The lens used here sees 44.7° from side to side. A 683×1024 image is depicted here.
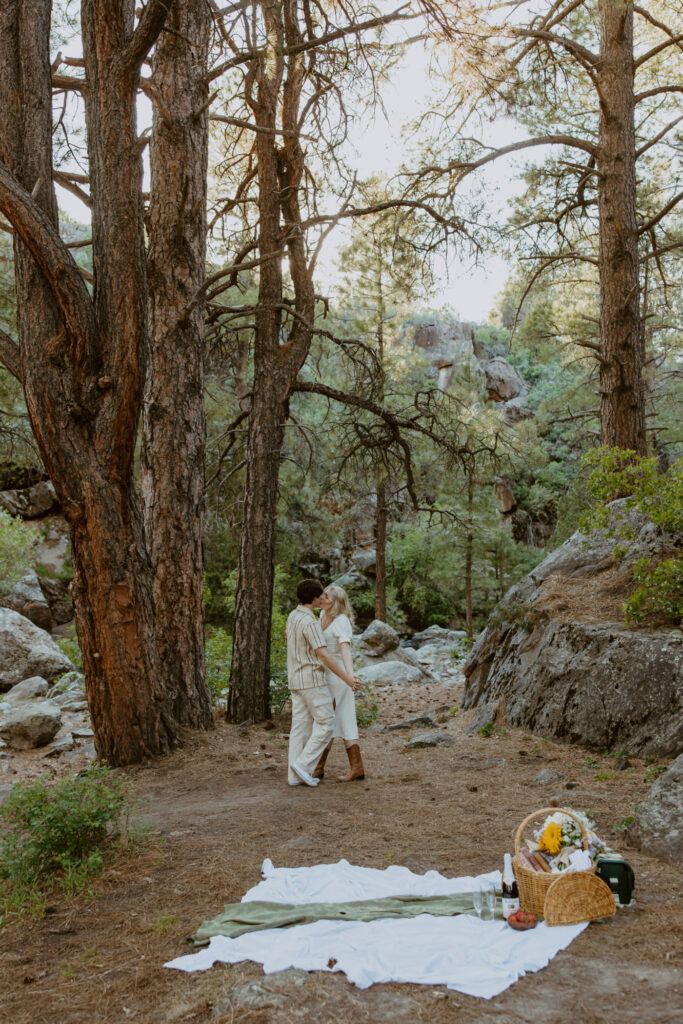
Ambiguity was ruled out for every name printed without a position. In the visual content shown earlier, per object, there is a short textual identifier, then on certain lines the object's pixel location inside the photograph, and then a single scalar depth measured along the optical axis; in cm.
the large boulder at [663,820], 411
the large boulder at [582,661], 632
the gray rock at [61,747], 857
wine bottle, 353
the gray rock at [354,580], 2542
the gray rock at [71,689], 1158
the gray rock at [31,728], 898
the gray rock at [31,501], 2142
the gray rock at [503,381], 3691
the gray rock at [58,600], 2120
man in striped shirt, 629
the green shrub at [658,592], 670
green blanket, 347
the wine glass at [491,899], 354
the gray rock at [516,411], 3466
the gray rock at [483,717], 815
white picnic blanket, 296
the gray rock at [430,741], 781
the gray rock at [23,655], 1288
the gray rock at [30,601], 1919
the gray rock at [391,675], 1443
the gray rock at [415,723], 912
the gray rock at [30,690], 1170
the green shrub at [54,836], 412
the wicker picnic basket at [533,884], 342
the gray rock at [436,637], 2177
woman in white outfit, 640
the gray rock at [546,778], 589
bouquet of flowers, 346
